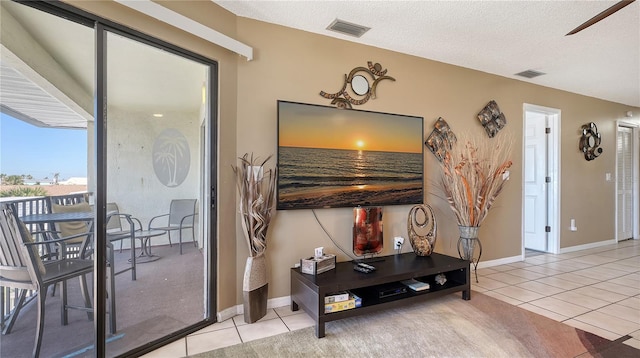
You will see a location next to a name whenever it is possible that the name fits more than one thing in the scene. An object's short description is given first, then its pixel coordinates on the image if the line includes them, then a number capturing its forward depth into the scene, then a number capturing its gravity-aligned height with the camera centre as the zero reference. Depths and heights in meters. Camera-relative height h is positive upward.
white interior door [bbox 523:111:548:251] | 4.77 -0.06
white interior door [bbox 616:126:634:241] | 5.56 -0.09
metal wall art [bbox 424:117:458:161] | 3.49 +0.44
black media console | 2.26 -0.83
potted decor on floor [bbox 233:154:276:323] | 2.40 -0.42
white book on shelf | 2.67 -0.95
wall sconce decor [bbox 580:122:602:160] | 4.88 +0.58
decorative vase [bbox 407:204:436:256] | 3.05 -0.55
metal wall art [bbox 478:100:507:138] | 3.86 +0.76
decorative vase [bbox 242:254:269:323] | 2.40 -0.87
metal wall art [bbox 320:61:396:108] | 2.97 +0.91
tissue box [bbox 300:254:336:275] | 2.48 -0.71
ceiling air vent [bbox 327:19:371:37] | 2.73 +1.37
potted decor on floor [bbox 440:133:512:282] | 3.32 -0.14
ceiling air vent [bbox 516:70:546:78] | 3.91 +1.35
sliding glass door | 1.72 +0.07
